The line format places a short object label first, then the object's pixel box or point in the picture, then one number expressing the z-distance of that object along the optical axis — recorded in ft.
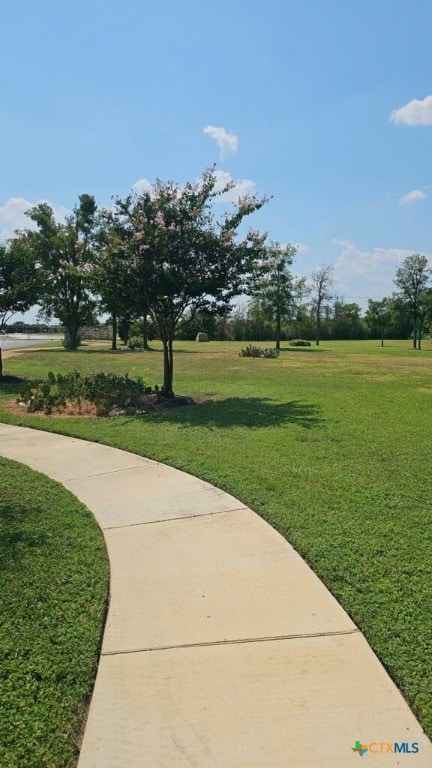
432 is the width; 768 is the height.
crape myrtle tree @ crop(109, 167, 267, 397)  33.60
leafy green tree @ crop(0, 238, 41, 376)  45.03
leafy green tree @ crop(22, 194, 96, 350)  99.81
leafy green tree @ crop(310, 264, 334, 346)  166.30
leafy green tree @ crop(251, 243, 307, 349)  119.75
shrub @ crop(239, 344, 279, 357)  88.02
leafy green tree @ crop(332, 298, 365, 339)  219.51
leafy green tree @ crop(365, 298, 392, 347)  184.01
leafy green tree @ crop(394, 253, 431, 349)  137.49
